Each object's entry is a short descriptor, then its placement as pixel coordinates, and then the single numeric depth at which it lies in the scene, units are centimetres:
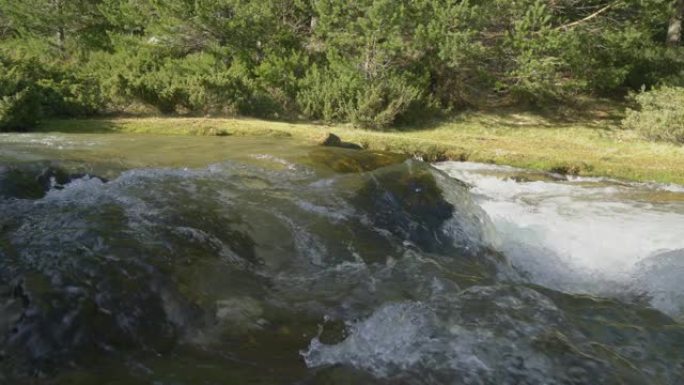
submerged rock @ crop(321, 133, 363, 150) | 1185
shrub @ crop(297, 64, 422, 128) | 1686
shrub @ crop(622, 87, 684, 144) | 1541
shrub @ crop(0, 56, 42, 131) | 1224
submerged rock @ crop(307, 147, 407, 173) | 902
